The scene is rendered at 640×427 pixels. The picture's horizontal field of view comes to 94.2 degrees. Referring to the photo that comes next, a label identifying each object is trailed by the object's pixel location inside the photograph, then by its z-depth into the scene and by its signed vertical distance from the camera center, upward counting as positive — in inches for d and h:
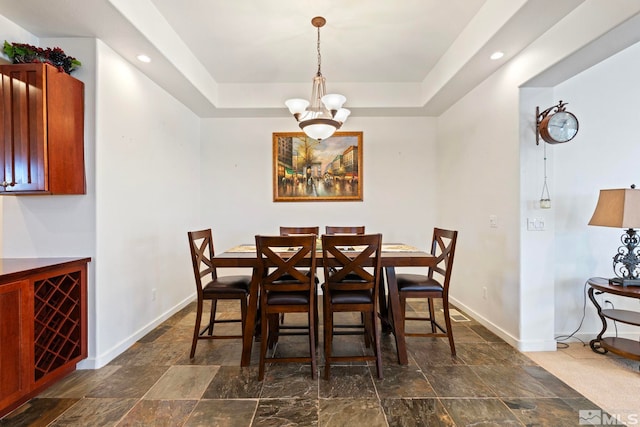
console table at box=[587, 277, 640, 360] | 89.0 -35.3
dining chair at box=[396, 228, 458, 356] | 97.5 -26.8
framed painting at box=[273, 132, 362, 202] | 170.7 +23.6
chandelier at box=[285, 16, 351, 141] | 100.6 +36.3
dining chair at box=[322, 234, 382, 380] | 82.9 -23.0
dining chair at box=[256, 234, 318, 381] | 83.4 -22.9
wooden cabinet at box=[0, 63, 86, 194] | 80.1 +22.4
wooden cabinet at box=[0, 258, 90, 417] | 68.6 -29.8
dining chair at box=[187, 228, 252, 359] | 99.0 -27.3
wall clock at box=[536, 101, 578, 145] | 97.5 +26.6
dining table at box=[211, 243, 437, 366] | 92.5 -24.1
